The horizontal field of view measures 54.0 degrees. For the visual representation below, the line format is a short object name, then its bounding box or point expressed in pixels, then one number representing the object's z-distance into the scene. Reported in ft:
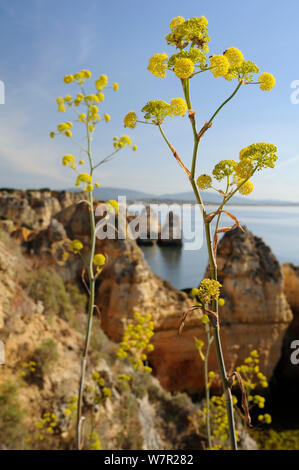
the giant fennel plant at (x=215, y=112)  2.80
